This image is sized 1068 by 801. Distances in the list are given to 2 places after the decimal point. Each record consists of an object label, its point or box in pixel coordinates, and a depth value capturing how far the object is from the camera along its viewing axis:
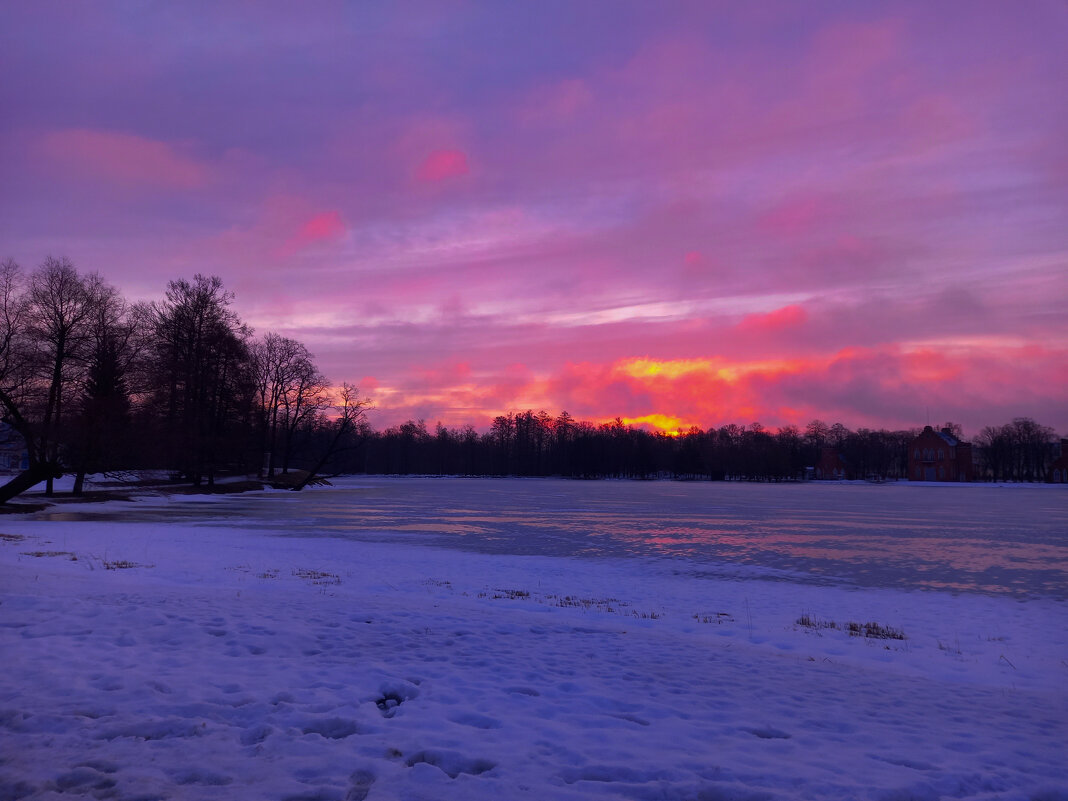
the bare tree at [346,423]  70.30
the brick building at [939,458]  131.50
